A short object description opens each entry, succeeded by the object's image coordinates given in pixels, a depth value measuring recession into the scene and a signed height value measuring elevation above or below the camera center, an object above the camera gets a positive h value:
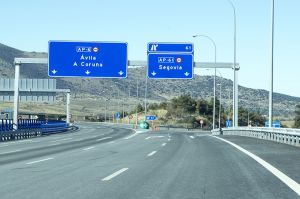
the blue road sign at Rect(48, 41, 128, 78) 43.47 +3.51
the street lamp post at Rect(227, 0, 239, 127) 47.35 +1.53
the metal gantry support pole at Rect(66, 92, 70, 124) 72.34 -0.49
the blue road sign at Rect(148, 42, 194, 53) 45.47 +4.62
